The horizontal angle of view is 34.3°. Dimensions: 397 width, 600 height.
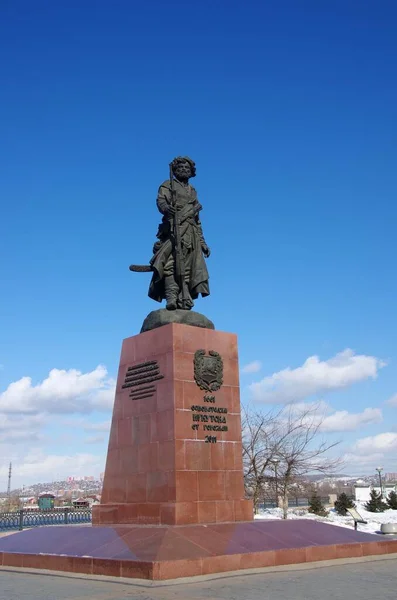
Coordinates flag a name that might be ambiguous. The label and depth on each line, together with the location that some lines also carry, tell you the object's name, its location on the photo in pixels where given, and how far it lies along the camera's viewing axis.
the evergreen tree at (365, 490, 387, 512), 34.81
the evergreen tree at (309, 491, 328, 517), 32.46
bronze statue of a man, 13.66
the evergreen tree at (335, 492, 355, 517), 34.19
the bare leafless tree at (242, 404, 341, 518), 29.12
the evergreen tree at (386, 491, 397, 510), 36.78
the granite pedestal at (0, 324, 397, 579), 9.62
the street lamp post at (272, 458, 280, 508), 29.16
